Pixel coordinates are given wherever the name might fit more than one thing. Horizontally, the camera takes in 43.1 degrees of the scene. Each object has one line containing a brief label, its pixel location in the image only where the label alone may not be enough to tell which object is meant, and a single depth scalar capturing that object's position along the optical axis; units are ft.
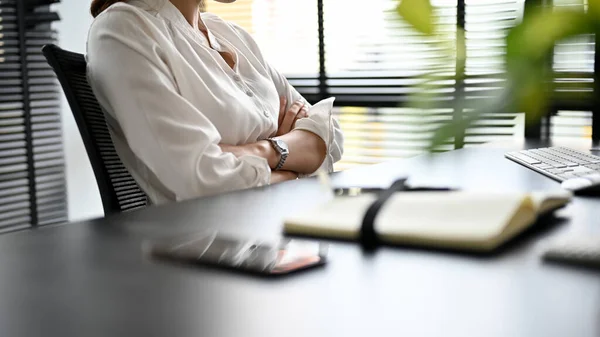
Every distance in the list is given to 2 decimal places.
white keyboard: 4.53
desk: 1.90
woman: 5.39
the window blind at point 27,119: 10.87
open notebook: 2.63
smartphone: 2.45
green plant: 0.96
